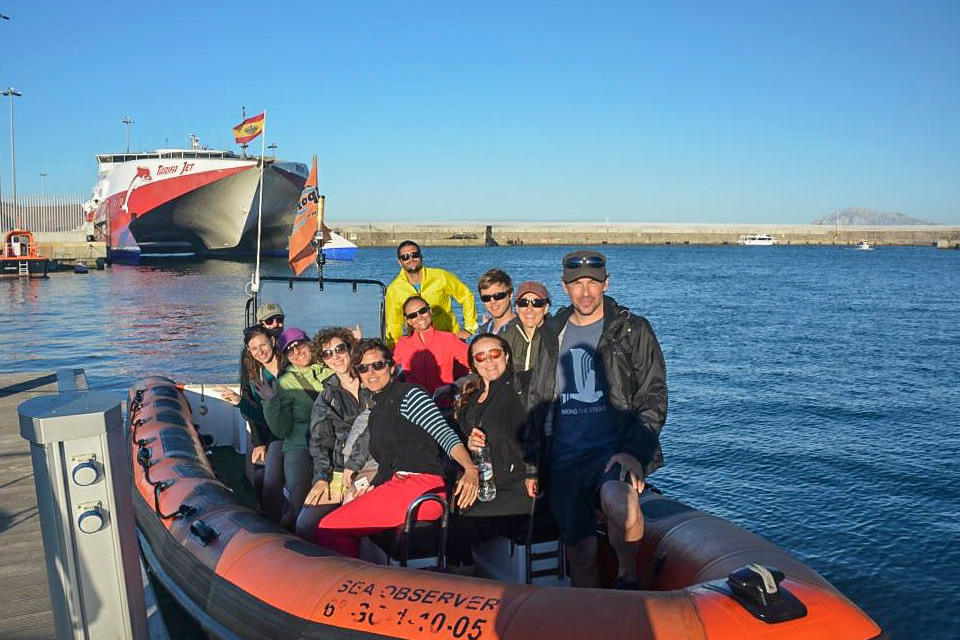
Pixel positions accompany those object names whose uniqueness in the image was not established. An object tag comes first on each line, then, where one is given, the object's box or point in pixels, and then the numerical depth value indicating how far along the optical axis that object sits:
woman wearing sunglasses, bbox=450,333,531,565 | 3.83
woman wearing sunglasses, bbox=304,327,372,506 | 4.55
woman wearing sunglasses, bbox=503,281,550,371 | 4.65
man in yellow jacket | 5.93
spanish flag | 12.20
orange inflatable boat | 2.72
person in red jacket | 5.10
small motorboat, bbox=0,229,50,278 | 42.88
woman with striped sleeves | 3.80
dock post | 2.80
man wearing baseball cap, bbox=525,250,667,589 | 3.40
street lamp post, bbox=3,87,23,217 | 58.72
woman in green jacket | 5.02
